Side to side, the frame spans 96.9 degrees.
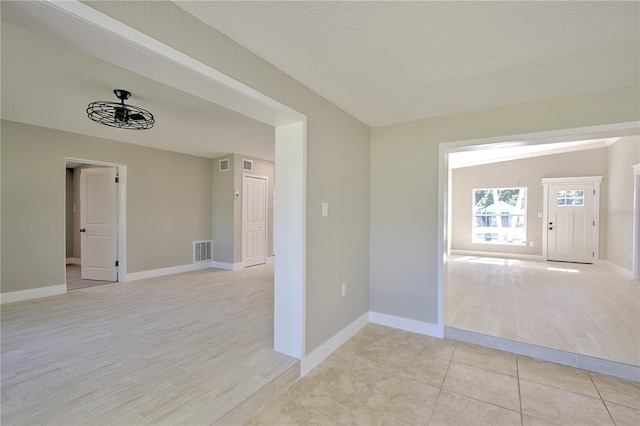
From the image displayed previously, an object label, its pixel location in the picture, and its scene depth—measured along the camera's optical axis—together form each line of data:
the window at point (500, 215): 8.07
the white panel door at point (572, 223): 7.07
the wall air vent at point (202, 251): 6.05
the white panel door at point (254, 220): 6.25
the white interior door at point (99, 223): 4.95
